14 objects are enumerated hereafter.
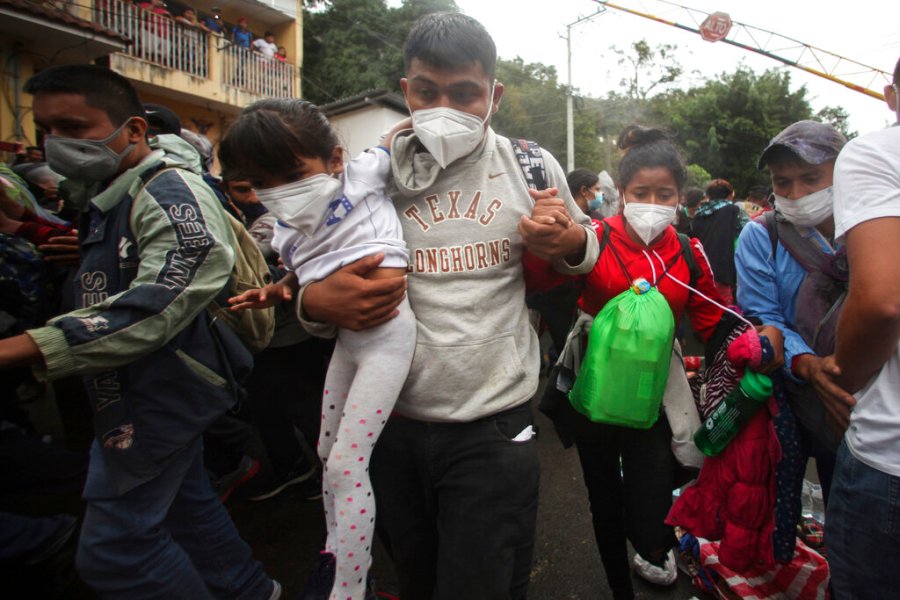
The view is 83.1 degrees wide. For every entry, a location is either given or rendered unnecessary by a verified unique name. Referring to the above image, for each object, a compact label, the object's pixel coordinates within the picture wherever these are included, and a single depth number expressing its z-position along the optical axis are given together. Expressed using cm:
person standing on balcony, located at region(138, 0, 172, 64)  1095
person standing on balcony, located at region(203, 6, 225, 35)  1236
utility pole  1912
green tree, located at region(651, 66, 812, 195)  2014
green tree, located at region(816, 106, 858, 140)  2345
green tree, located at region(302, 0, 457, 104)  1969
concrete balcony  1055
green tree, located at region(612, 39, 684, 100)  3234
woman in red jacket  191
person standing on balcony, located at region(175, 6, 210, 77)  1163
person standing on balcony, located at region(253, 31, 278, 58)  1341
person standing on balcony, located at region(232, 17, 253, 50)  1284
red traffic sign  1692
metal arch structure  1508
